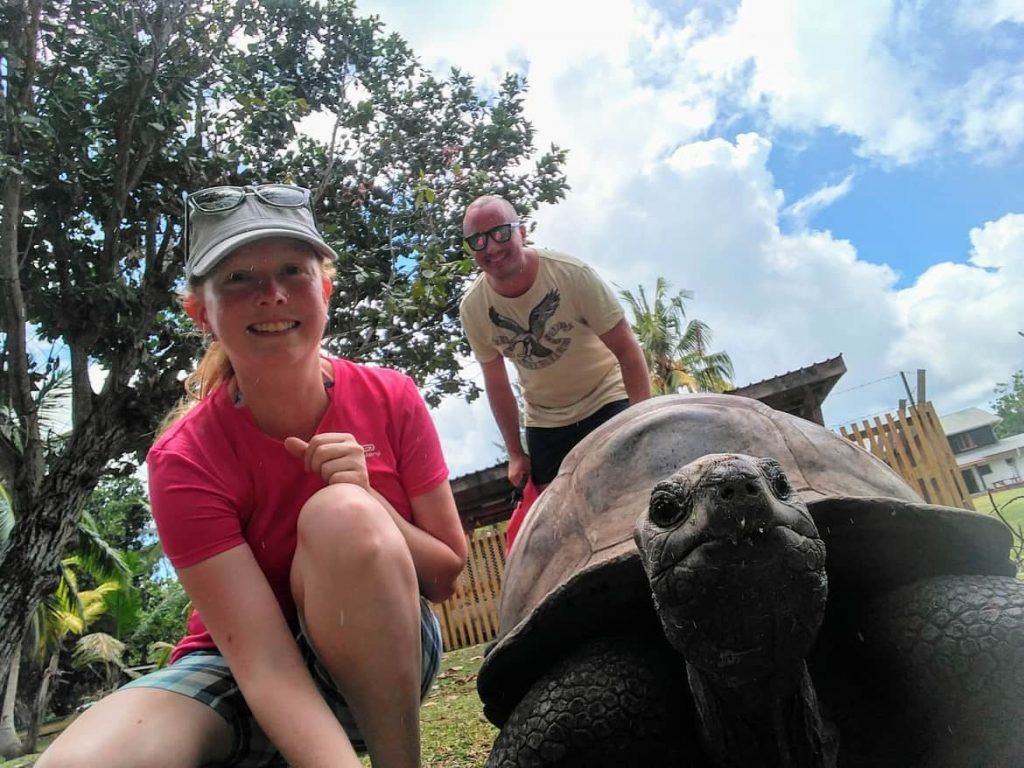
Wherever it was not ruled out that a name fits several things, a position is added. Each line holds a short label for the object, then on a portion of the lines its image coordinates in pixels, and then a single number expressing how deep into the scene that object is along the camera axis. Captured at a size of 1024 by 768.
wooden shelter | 6.90
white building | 28.05
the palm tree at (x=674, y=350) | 18.42
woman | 1.33
